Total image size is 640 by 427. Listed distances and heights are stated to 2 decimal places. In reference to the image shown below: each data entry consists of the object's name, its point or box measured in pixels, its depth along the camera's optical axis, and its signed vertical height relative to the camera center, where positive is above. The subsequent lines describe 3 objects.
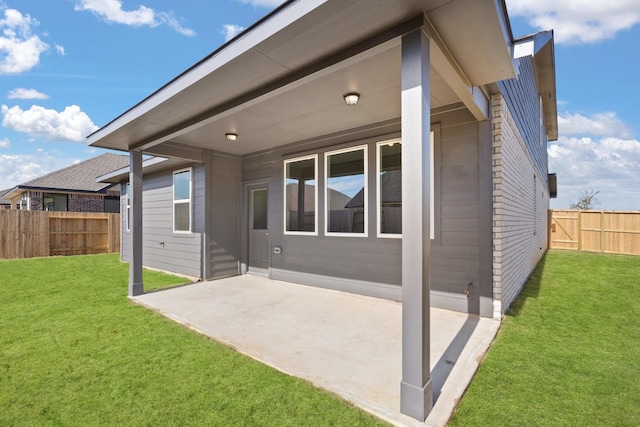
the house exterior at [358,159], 1.99 +0.86
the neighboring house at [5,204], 19.00 +0.67
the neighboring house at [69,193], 13.09 +0.98
